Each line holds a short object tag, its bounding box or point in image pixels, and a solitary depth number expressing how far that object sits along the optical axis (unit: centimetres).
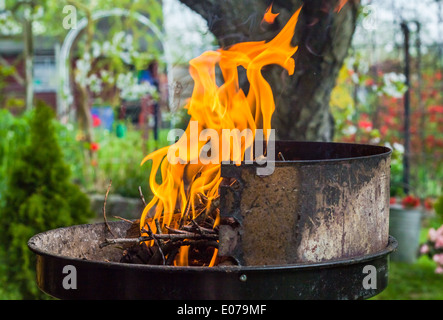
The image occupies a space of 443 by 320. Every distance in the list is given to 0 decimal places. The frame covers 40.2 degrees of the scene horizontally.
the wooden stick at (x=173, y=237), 221
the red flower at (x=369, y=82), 747
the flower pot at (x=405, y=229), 588
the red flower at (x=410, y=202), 604
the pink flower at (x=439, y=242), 522
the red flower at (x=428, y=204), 754
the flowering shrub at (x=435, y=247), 523
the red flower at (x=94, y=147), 811
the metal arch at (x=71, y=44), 998
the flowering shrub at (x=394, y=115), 687
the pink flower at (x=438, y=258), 520
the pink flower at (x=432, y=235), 531
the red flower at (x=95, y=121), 986
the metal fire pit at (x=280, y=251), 190
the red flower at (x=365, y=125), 731
